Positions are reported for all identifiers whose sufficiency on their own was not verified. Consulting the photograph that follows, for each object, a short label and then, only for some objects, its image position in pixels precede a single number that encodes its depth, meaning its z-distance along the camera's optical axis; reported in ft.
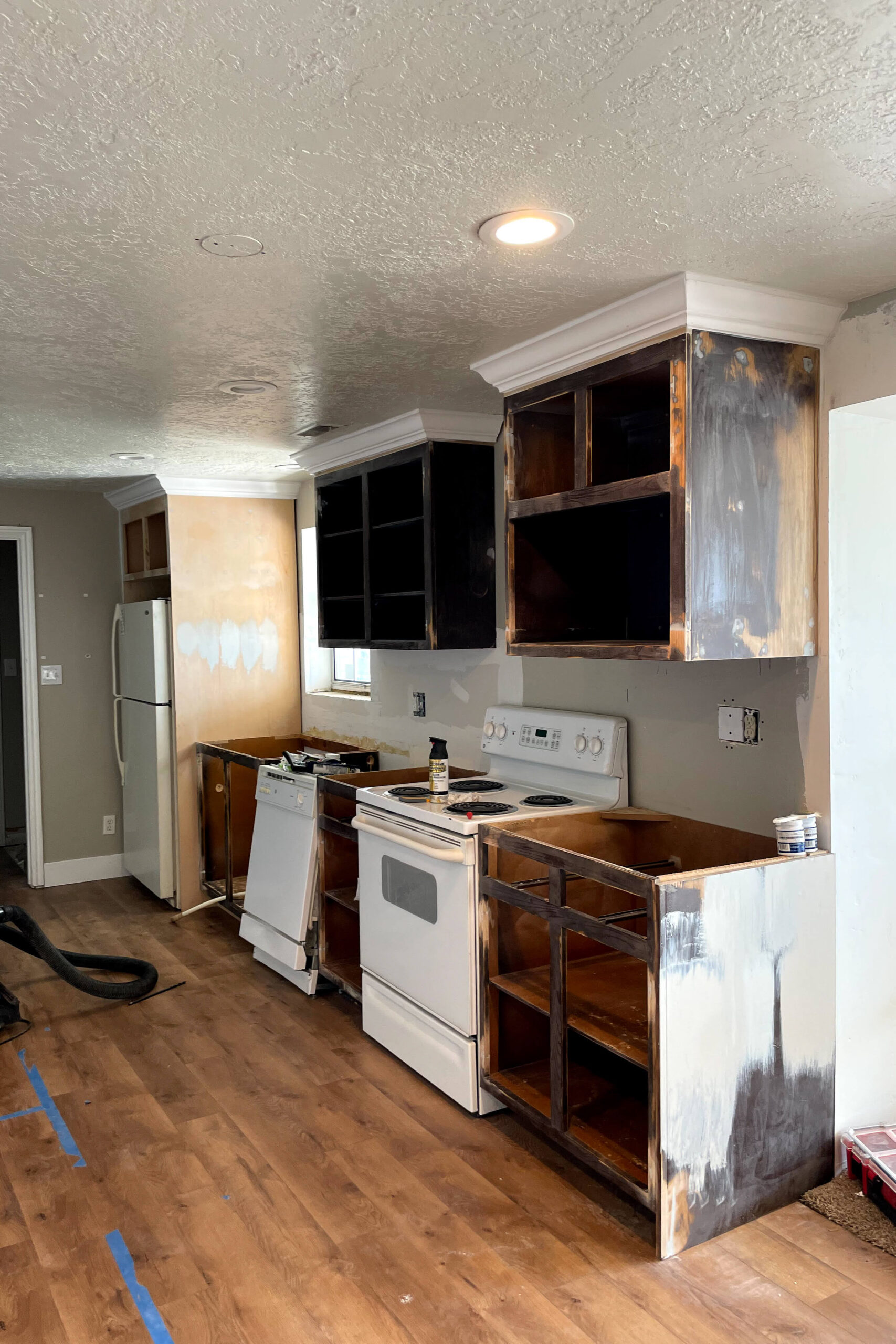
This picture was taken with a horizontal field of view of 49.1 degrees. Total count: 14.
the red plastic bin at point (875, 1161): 7.79
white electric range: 9.73
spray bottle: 11.14
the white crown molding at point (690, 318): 7.56
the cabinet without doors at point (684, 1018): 7.46
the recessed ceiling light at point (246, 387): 10.34
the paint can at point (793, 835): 8.13
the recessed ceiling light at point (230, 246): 6.44
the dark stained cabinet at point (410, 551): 12.34
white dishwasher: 13.12
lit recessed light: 6.24
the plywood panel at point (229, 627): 17.20
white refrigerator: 17.19
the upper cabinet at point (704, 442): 7.72
